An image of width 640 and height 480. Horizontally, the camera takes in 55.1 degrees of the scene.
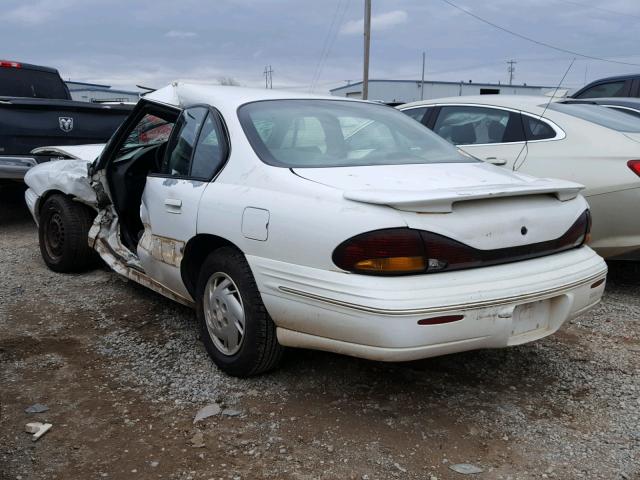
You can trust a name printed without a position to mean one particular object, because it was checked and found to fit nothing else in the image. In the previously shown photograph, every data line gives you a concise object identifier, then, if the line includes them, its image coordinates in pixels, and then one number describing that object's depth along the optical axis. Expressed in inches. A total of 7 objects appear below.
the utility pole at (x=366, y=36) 893.8
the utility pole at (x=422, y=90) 1926.8
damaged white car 98.8
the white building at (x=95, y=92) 1610.7
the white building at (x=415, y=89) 1959.9
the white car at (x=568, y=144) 173.8
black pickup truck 266.5
